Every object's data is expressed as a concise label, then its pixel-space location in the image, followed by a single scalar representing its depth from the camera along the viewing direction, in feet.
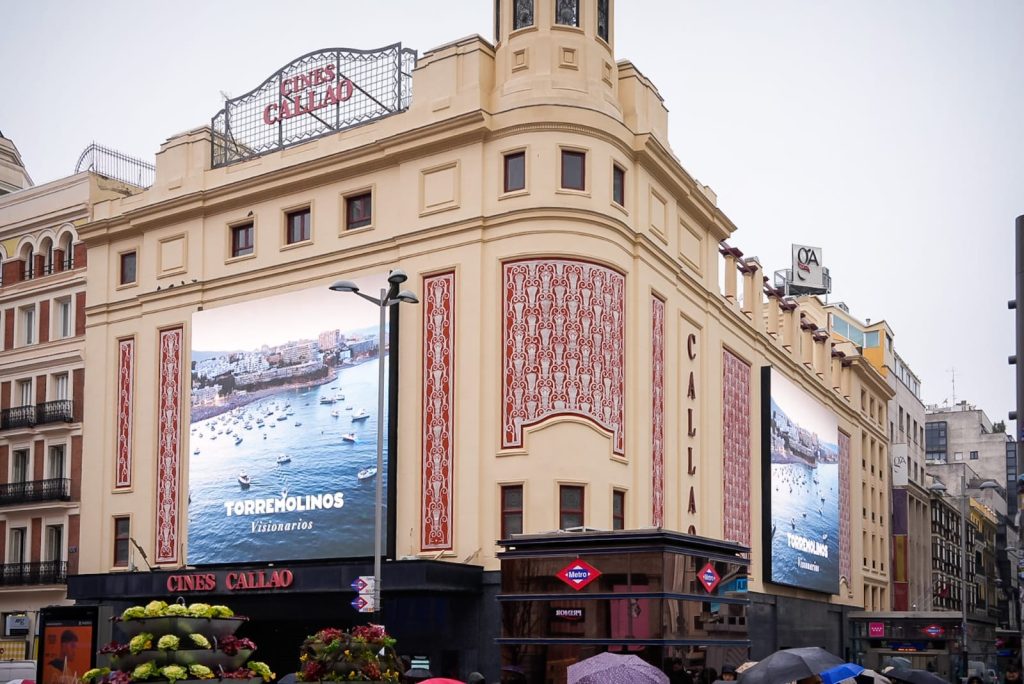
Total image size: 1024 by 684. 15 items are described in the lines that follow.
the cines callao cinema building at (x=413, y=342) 127.03
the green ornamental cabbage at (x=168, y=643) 47.39
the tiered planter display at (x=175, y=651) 47.19
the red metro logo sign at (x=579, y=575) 90.02
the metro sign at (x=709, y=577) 91.62
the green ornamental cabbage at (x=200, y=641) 48.16
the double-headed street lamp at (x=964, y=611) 198.51
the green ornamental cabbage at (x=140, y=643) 47.32
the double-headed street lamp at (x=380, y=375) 99.04
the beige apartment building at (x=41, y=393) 163.84
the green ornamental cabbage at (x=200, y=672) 47.50
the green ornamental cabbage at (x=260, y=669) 52.41
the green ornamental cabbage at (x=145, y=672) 46.83
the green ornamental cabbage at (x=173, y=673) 46.83
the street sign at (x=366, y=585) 97.71
